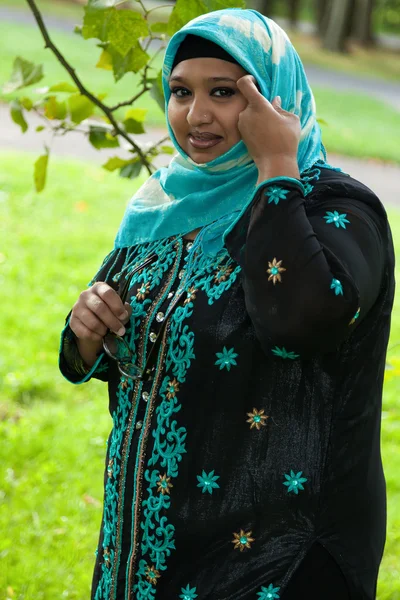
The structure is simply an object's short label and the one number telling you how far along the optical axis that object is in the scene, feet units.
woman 5.92
